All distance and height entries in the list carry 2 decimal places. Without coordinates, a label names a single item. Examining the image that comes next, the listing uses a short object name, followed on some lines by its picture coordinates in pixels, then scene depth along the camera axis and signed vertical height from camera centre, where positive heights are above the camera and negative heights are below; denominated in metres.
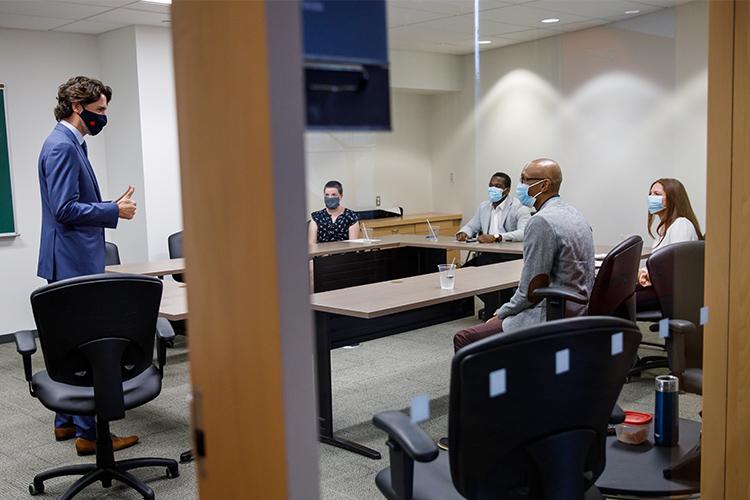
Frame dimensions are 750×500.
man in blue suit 3.31 -0.13
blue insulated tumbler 2.29 -0.82
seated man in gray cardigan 2.87 -0.37
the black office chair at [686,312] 2.40 -0.57
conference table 3.03 -0.60
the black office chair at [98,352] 2.71 -0.68
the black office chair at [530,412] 1.54 -0.54
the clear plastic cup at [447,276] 3.46 -0.55
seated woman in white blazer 2.61 -0.25
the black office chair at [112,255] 5.71 -0.67
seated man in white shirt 2.94 -0.28
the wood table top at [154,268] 4.70 -0.66
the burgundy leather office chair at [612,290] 2.86 -0.54
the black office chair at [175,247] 5.79 -0.63
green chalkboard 6.06 -0.11
